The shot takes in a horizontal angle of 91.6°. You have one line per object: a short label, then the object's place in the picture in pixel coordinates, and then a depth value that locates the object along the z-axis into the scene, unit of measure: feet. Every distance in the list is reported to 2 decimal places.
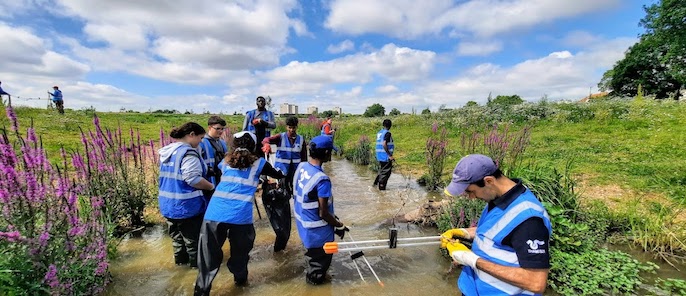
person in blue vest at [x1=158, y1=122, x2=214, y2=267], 11.61
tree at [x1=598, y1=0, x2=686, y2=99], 106.63
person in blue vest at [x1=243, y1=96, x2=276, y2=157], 20.93
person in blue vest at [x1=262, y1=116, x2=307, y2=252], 16.31
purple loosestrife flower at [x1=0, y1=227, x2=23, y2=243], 7.90
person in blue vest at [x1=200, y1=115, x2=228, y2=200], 15.01
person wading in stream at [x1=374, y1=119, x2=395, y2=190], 26.60
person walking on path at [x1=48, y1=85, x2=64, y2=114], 58.14
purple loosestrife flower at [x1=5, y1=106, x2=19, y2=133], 9.32
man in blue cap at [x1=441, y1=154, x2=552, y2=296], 5.66
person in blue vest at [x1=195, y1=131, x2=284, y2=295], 10.65
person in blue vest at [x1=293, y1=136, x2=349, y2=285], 10.79
